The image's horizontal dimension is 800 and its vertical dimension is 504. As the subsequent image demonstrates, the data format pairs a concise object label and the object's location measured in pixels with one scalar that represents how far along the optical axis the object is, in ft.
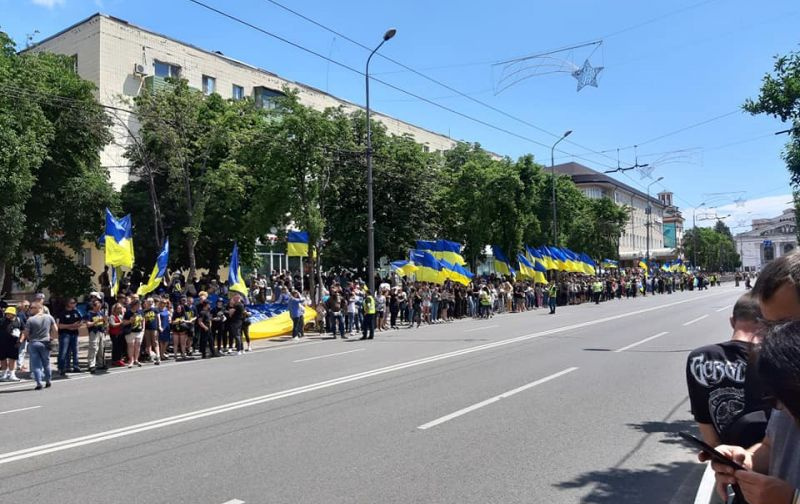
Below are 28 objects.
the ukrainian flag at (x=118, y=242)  54.24
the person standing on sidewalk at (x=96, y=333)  46.03
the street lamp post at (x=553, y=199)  131.64
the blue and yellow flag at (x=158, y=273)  57.30
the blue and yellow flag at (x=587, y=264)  137.82
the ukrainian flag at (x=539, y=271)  115.34
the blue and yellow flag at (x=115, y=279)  57.11
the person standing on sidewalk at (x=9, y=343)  42.52
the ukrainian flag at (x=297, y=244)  79.25
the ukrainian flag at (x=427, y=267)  85.56
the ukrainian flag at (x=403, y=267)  89.16
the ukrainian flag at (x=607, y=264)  216.39
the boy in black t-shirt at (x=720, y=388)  9.02
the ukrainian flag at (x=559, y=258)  123.85
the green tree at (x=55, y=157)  55.52
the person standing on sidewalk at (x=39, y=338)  37.68
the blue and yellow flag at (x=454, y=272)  87.29
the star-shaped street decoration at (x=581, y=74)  59.41
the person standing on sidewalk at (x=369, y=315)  65.10
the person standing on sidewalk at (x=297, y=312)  66.69
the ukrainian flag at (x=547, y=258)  118.42
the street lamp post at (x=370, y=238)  78.17
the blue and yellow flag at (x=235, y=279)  62.08
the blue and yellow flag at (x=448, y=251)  89.25
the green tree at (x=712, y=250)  376.23
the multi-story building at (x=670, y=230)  316.40
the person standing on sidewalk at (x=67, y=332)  43.70
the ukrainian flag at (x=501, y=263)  109.74
